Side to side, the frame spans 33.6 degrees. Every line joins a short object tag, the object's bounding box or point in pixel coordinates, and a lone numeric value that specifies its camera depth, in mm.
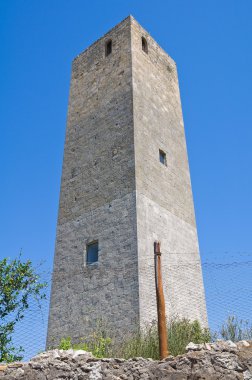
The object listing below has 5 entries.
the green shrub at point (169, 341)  7148
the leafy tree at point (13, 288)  10184
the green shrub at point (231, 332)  6754
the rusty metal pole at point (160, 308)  5715
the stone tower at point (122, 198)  11445
